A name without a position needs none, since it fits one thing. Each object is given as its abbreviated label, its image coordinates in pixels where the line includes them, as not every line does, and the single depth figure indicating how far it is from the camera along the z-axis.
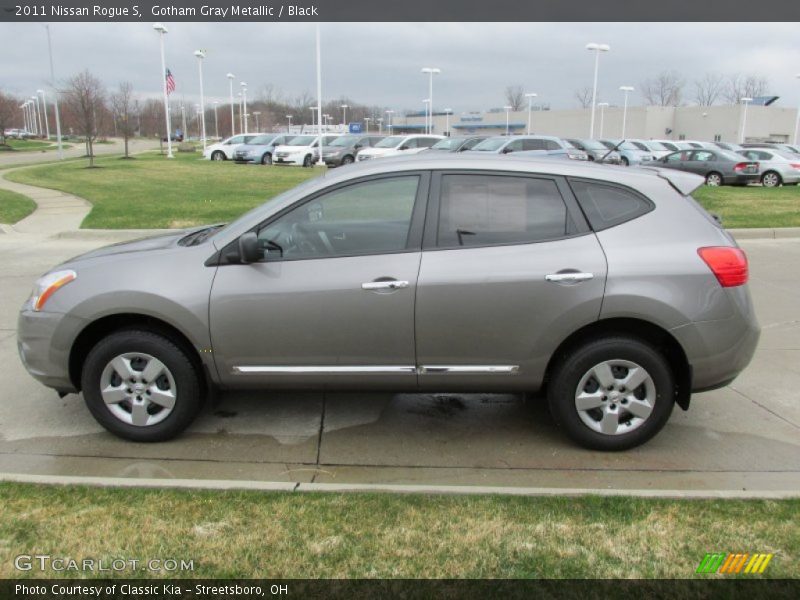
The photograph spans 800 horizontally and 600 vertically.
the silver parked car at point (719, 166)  22.97
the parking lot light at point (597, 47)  46.00
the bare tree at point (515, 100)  119.06
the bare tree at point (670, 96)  103.44
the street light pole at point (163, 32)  39.83
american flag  40.93
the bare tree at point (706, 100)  103.06
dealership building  76.31
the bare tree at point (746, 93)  97.17
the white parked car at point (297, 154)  31.62
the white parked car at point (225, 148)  38.00
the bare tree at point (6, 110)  58.27
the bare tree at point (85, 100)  32.88
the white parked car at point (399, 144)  27.71
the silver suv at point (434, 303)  3.80
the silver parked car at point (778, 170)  23.42
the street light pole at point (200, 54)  51.72
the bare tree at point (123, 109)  41.03
